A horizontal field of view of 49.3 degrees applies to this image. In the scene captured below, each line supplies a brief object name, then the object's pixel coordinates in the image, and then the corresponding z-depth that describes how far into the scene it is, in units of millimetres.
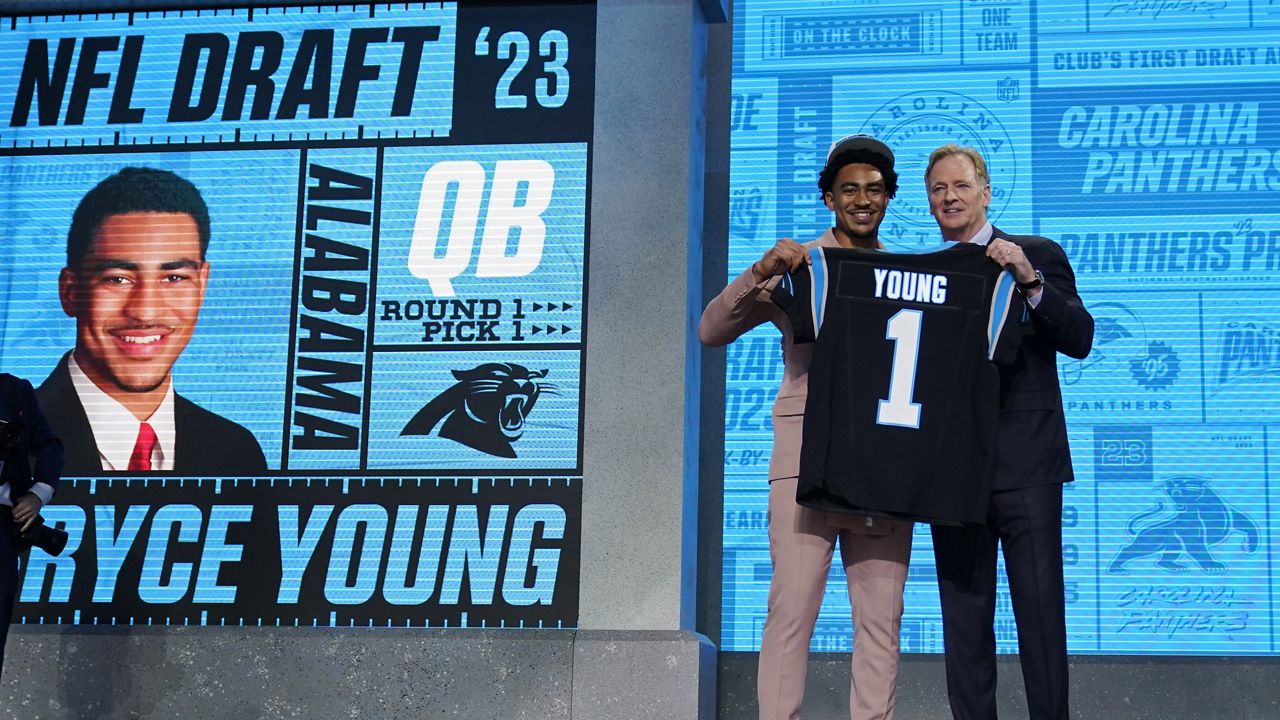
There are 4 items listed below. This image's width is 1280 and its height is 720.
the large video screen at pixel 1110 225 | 4738
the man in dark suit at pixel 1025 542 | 3285
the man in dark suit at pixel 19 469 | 4180
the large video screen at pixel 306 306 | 4859
